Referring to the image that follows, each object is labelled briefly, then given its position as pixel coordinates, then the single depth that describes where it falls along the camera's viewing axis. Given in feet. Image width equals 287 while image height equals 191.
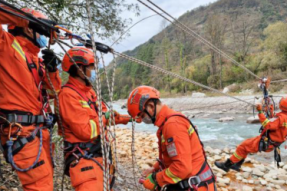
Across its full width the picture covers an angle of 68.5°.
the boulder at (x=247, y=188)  16.67
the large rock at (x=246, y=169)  20.35
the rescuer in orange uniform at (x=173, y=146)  6.74
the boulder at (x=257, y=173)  19.44
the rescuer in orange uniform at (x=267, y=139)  15.37
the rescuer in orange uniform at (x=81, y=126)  7.08
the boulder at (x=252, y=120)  41.05
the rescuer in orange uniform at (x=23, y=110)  5.85
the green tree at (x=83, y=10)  12.54
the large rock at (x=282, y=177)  18.80
